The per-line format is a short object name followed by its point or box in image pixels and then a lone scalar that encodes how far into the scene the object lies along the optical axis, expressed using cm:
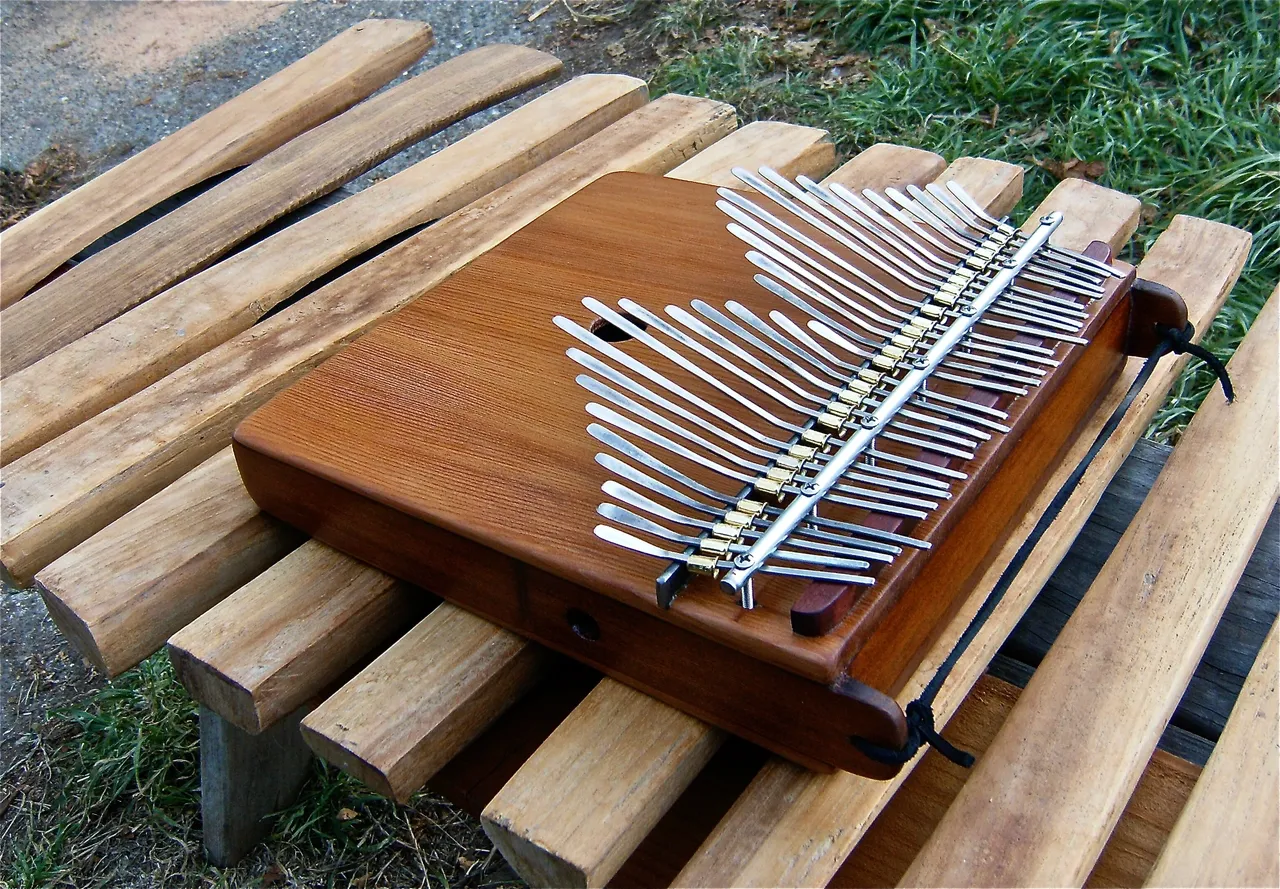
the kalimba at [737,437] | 113
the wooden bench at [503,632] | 121
